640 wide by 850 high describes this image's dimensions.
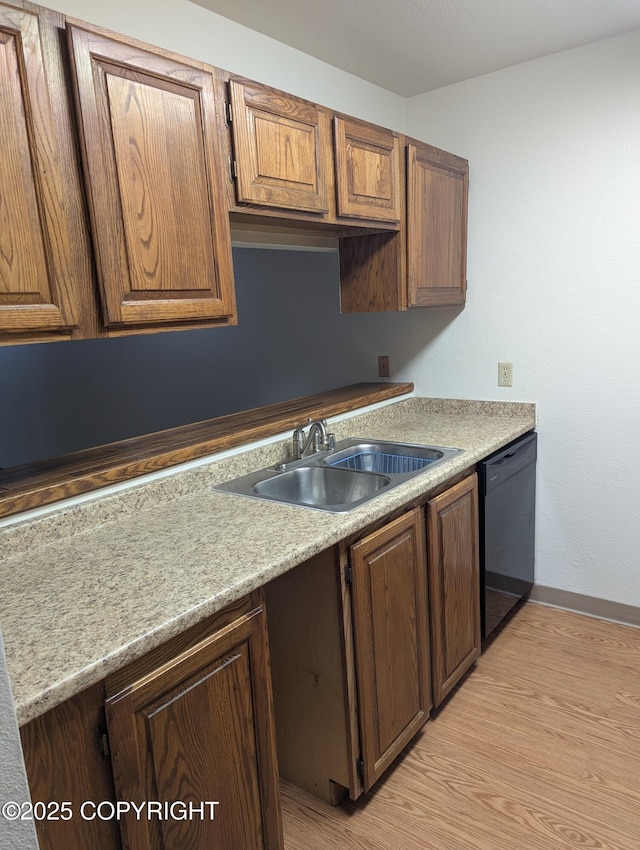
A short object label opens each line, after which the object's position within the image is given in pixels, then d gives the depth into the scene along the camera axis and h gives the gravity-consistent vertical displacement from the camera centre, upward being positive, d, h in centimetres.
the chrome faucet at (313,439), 209 -48
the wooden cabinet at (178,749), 93 -78
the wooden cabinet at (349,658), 152 -98
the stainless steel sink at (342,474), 186 -58
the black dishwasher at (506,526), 218 -93
